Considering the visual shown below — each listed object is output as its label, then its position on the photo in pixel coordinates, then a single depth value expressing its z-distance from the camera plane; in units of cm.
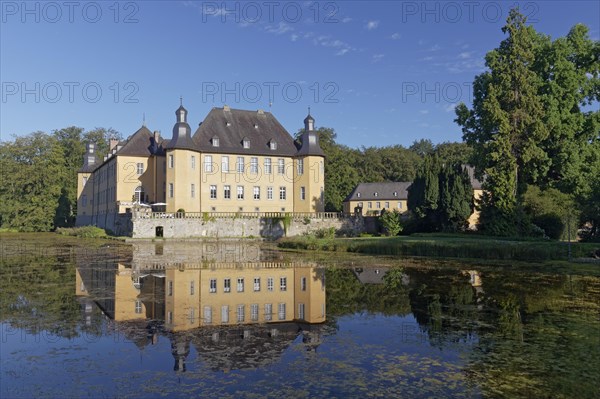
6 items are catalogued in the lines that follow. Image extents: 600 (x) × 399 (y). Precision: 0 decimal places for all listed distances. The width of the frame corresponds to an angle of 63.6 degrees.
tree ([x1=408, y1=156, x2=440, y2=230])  3569
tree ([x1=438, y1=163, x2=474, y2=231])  3459
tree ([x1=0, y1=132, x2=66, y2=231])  6375
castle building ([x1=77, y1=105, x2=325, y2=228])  4734
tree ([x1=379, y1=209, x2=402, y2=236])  3862
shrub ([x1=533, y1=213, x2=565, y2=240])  2838
